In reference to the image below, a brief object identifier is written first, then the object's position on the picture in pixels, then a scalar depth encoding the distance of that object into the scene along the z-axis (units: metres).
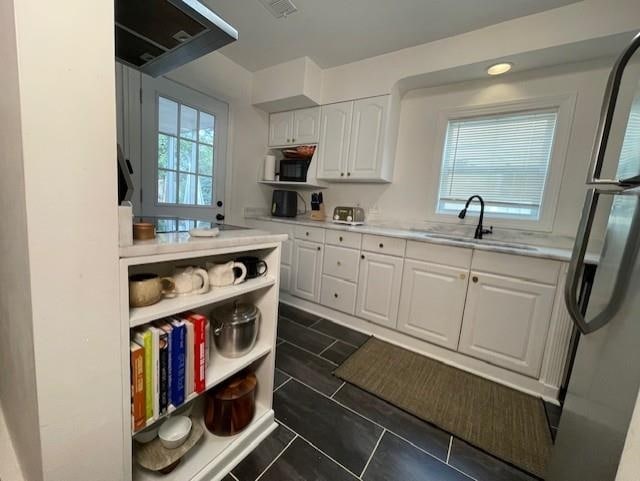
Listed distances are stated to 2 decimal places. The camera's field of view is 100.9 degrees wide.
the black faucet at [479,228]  2.15
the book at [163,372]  0.85
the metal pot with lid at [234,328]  1.12
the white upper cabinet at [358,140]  2.49
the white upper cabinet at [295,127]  2.86
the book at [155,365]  0.82
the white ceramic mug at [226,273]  1.04
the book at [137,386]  0.79
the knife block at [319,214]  3.04
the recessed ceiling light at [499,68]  2.00
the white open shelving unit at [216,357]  0.77
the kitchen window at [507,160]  2.06
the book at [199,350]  0.94
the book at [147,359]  0.81
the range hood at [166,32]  0.87
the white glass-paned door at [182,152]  2.23
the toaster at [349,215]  2.73
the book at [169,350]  0.86
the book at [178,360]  0.88
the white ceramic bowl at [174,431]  1.01
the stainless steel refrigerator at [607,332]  0.59
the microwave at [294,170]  2.98
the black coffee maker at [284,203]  3.08
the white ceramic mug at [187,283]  0.92
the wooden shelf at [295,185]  3.00
